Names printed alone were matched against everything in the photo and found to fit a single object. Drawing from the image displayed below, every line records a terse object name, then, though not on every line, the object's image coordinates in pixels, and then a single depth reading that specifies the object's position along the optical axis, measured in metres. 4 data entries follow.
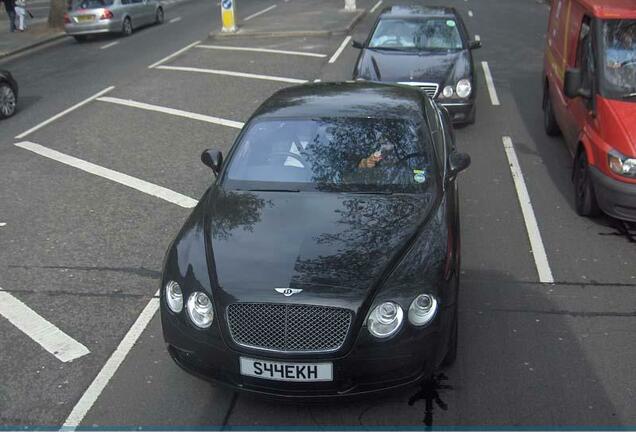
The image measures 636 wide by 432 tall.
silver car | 22.80
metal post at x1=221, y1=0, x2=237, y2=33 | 21.00
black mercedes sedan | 10.43
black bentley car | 4.17
